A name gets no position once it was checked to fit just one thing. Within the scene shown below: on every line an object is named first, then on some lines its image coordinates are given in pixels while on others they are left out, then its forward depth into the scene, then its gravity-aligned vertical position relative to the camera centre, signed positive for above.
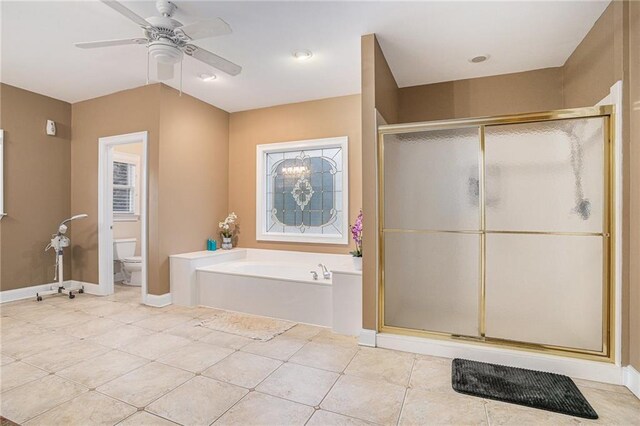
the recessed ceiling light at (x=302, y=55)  3.01 +1.53
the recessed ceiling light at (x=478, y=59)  3.09 +1.53
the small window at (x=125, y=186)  5.41 +0.46
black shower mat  1.85 -1.12
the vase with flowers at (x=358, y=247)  3.01 -0.36
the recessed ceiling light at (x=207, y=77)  3.53 +1.53
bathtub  2.93 -0.80
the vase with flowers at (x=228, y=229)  4.59 -0.25
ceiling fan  2.16 +1.28
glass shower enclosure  2.21 -0.14
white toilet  4.73 -0.71
